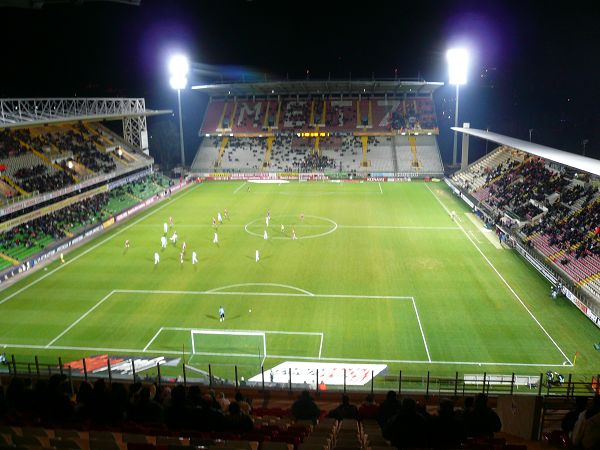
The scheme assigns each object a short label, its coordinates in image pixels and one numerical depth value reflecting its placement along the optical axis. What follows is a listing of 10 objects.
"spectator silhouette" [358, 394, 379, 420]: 9.56
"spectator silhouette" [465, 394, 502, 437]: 7.88
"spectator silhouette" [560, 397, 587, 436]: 7.41
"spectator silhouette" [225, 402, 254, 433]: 7.71
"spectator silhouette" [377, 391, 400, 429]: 8.40
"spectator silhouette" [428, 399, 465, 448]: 6.96
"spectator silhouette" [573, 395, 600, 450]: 6.37
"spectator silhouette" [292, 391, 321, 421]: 9.54
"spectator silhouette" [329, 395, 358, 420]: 9.21
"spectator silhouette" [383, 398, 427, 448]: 6.88
